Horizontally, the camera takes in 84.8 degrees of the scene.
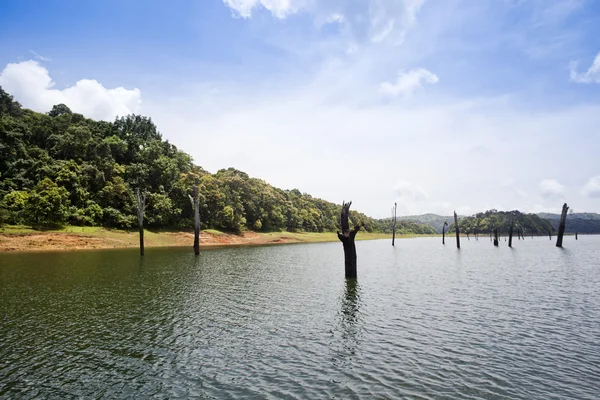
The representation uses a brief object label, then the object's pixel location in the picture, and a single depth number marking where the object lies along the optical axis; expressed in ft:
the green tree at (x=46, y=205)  201.87
